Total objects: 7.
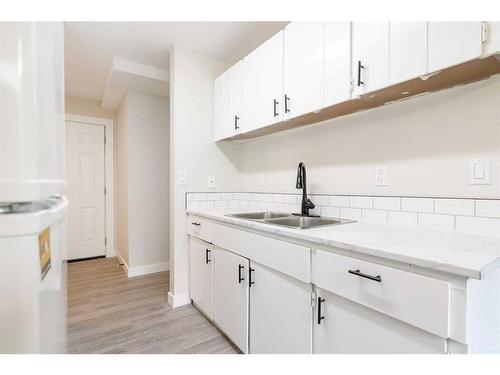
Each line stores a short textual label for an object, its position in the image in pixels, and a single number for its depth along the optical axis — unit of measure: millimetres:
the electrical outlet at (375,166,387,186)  1385
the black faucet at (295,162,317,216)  1715
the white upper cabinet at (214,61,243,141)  2068
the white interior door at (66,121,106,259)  3588
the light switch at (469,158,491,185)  1031
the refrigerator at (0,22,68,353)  410
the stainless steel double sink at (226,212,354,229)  1531
